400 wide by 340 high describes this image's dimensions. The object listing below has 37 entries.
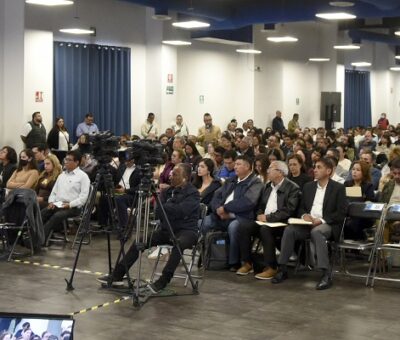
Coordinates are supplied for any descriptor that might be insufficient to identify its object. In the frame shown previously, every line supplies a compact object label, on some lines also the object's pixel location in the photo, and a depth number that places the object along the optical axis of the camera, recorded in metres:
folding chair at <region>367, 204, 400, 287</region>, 6.77
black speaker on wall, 22.38
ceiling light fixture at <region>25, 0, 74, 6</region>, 9.51
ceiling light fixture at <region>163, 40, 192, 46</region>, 15.39
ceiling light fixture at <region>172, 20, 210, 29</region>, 12.07
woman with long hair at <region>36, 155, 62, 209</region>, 8.85
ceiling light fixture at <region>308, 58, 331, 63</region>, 21.01
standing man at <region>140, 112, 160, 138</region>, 16.16
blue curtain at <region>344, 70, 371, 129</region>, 24.81
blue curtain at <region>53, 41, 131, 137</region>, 14.70
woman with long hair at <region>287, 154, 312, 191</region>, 7.87
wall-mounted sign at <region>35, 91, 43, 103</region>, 14.02
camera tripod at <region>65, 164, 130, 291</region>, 6.38
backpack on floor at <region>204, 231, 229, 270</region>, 7.38
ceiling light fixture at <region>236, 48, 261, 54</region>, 18.21
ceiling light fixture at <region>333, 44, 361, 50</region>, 18.52
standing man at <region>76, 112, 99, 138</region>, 14.72
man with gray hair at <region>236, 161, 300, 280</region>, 7.05
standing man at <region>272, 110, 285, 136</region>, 20.65
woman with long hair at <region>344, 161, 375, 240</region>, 7.31
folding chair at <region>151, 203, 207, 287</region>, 6.71
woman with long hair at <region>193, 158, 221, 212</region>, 7.88
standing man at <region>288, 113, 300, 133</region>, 21.00
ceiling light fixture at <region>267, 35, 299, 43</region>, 16.06
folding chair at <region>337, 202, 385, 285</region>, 6.88
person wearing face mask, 8.69
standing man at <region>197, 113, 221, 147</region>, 16.15
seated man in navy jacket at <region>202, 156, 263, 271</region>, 7.27
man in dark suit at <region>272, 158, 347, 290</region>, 6.76
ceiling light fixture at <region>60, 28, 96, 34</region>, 13.24
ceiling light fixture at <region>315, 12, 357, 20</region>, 11.35
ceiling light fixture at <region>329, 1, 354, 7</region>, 10.86
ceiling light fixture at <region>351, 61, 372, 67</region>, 23.83
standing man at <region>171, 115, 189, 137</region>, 16.58
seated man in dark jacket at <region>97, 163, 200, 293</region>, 6.39
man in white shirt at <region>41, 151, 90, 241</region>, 8.43
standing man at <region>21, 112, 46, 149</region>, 13.55
